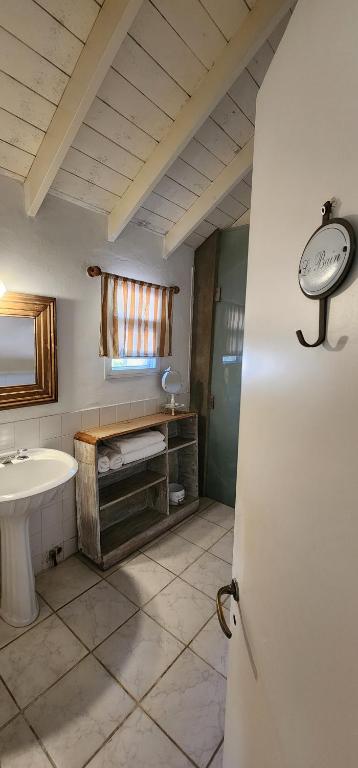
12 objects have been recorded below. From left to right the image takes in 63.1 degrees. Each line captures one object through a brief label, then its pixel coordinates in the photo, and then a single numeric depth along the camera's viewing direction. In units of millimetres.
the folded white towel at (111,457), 1853
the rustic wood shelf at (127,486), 1959
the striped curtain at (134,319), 1979
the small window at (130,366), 2074
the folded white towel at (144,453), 1955
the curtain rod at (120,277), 1832
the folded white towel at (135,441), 1943
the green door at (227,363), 2404
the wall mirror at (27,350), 1541
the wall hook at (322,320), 382
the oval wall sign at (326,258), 338
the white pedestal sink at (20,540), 1428
